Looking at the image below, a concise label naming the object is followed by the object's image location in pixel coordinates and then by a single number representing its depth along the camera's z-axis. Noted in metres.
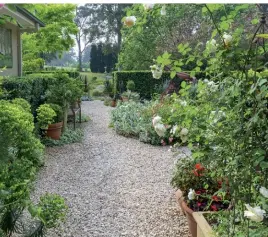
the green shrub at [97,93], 11.43
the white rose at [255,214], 0.80
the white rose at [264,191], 0.84
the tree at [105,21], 16.24
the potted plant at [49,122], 3.98
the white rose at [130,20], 1.16
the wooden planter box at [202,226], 1.50
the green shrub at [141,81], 9.12
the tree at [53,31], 8.25
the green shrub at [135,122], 4.67
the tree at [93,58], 18.25
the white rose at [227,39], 1.06
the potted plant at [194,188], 1.96
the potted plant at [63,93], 4.86
